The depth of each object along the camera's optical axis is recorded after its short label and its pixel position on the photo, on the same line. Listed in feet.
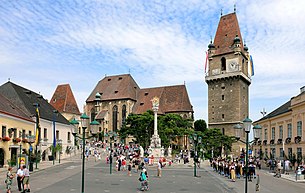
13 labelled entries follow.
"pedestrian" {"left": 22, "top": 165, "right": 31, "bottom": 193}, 57.26
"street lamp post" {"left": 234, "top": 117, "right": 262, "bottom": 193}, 49.44
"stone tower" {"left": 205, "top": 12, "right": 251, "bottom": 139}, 257.55
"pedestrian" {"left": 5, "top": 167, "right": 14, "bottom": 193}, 55.52
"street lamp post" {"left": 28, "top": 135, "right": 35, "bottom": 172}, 99.40
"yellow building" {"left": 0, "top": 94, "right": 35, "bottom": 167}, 115.03
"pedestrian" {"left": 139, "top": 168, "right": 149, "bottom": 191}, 62.84
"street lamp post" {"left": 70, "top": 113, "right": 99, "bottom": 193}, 53.06
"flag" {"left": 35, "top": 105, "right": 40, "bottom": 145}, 128.88
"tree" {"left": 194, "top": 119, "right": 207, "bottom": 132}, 328.49
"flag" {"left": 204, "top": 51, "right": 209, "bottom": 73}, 279.45
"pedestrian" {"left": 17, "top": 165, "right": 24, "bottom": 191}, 58.23
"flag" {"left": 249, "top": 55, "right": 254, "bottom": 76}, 282.56
